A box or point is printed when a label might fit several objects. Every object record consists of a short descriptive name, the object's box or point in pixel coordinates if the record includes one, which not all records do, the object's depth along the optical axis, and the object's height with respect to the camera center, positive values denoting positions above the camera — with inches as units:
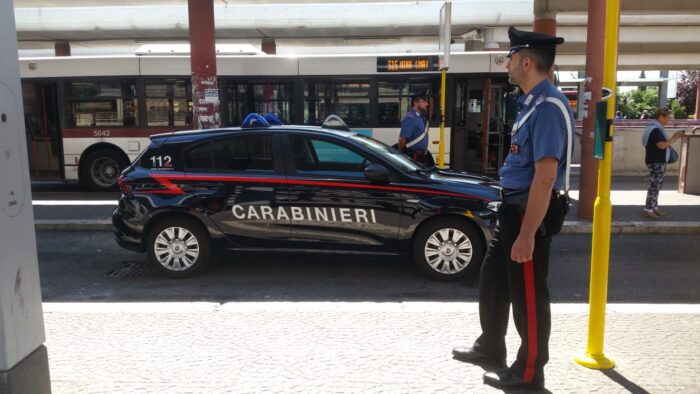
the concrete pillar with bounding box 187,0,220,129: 378.3 +42.5
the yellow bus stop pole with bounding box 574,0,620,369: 135.2 -27.4
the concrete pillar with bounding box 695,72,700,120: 1184.2 +22.3
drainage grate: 244.2 -63.2
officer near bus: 372.8 -7.0
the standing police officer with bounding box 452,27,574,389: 117.0 -16.3
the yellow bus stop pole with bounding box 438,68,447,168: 356.9 -5.3
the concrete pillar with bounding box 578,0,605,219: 331.6 +15.3
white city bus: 459.2 +22.6
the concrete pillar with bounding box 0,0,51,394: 99.3 -21.0
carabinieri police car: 223.3 -30.6
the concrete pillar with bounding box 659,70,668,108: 2147.1 +101.1
